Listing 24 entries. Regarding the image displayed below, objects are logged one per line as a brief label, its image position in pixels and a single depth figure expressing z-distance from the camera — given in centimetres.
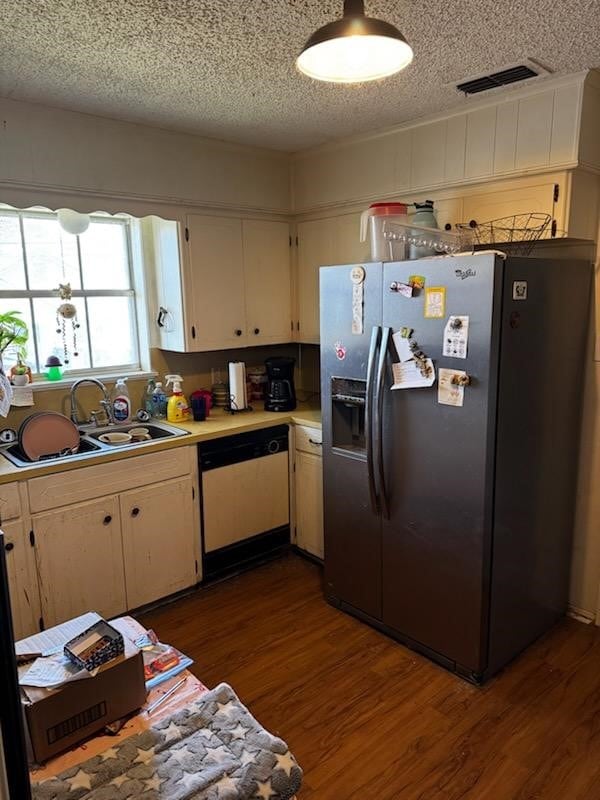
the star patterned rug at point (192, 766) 117
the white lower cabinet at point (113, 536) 248
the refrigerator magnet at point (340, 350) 261
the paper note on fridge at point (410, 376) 226
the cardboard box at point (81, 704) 125
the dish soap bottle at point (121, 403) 311
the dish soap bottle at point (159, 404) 329
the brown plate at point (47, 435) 273
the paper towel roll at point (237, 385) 336
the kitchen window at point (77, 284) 288
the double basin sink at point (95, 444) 256
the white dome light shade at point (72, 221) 291
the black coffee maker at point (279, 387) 342
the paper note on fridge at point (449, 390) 217
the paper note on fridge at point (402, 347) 232
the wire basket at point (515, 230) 246
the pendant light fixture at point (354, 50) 126
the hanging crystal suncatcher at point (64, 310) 300
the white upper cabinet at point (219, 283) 319
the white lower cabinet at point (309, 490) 321
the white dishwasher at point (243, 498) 305
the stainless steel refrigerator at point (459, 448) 214
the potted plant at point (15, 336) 280
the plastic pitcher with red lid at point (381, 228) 261
